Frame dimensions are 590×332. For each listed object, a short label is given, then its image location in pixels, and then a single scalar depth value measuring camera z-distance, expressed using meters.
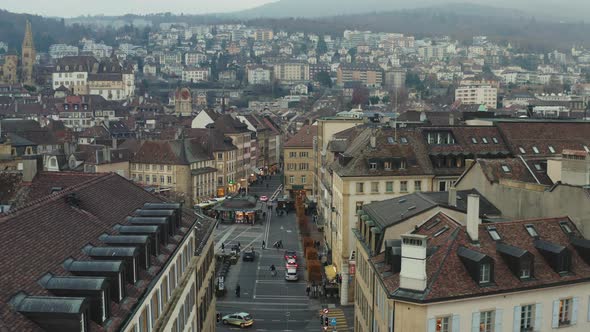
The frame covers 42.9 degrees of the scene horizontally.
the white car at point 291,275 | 68.69
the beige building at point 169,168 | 107.31
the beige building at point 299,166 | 123.31
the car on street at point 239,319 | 54.50
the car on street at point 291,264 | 69.42
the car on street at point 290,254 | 75.56
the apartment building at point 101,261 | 20.55
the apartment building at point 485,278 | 32.16
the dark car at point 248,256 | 77.25
